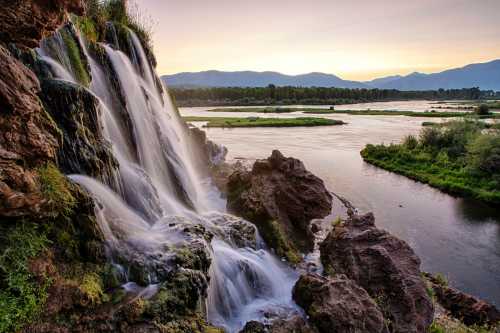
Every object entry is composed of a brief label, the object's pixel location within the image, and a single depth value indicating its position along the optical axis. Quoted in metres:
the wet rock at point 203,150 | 26.17
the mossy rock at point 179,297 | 7.31
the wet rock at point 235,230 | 13.20
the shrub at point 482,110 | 89.81
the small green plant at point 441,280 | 14.94
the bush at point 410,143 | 43.75
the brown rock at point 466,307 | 12.84
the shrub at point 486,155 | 30.81
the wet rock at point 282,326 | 9.12
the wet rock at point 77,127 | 8.80
